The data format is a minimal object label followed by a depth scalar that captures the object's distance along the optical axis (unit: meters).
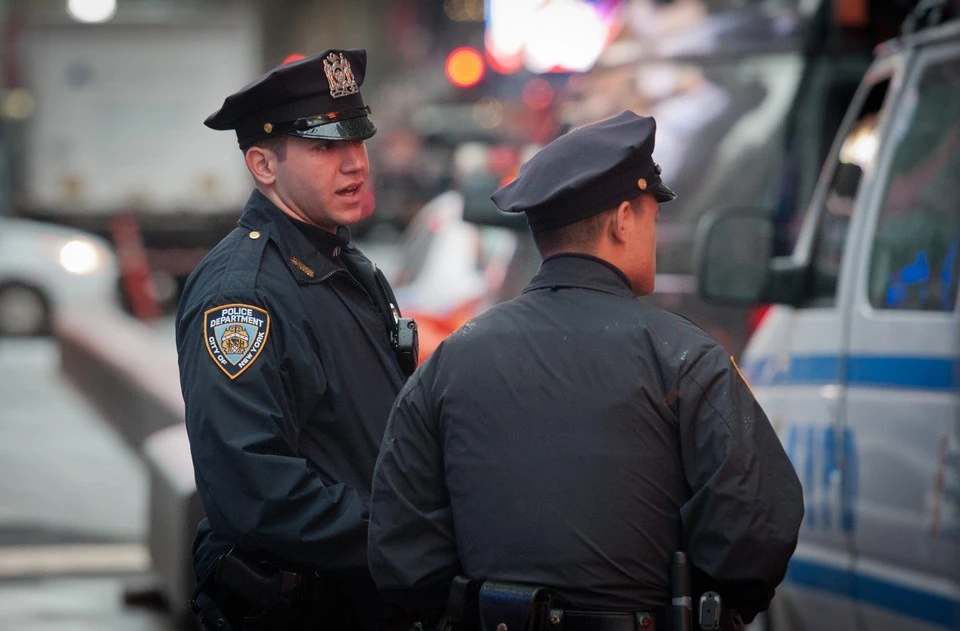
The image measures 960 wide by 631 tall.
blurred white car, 39.03
